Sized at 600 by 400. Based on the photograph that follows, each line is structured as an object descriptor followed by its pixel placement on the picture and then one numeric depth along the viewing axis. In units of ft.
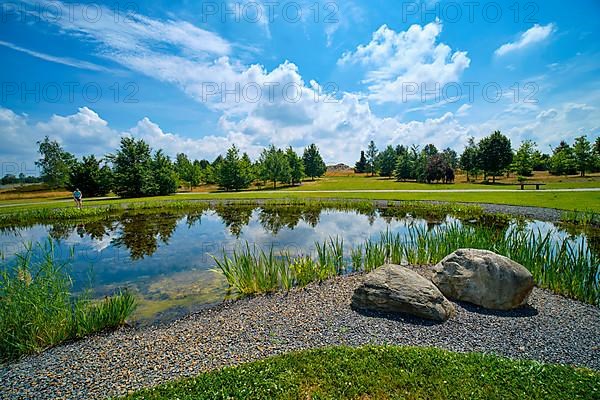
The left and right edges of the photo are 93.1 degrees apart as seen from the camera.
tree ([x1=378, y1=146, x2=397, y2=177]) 245.45
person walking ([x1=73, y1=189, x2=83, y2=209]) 81.14
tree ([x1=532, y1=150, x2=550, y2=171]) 189.63
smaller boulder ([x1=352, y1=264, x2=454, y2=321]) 17.34
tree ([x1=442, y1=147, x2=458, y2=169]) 319.88
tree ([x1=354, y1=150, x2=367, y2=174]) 317.83
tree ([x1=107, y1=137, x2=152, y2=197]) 131.75
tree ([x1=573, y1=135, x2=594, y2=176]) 161.48
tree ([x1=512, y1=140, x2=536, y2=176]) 155.53
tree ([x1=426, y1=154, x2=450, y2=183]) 173.88
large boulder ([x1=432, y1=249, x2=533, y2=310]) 18.39
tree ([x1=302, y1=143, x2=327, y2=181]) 240.73
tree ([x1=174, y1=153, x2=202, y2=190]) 187.99
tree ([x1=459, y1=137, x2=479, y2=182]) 187.87
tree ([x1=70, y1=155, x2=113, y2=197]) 142.72
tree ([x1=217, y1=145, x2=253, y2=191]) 157.89
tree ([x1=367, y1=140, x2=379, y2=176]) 284.72
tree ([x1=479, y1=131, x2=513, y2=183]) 174.91
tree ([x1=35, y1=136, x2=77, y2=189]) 207.92
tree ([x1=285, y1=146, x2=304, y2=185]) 186.91
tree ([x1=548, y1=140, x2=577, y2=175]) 169.54
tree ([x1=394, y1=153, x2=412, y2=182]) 204.37
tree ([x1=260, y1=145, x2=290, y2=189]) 171.63
